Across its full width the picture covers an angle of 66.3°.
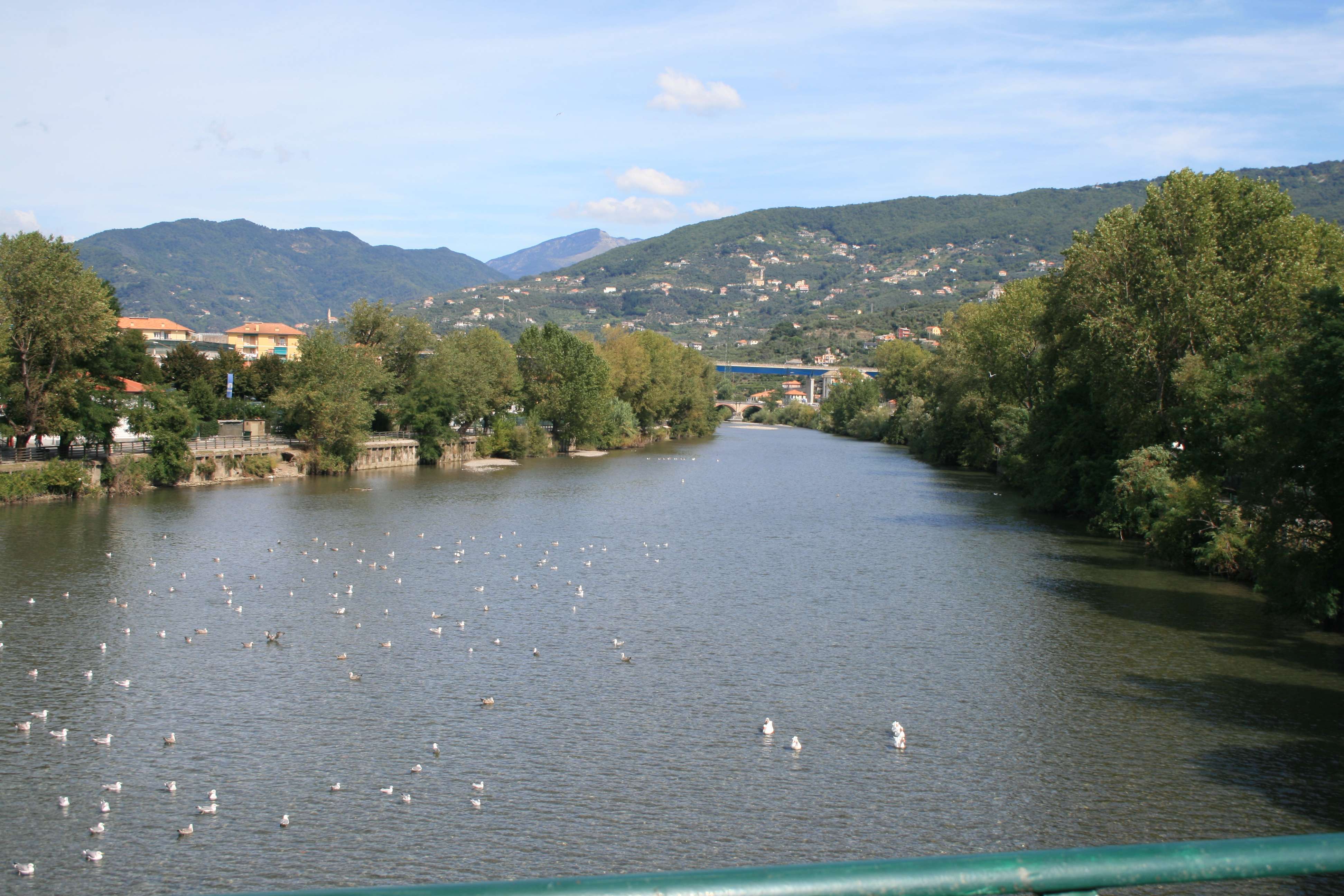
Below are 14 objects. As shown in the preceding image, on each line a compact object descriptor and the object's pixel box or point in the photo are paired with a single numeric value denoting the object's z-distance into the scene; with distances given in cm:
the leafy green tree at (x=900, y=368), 11569
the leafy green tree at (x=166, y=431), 5169
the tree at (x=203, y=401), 6656
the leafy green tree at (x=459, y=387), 7281
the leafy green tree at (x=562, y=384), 8512
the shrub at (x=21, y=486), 4419
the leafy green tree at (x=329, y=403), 6225
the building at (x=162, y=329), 15300
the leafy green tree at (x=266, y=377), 8000
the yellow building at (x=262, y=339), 16162
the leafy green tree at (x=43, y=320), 4662
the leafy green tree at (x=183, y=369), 7606
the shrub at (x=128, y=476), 4928
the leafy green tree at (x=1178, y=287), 3809
